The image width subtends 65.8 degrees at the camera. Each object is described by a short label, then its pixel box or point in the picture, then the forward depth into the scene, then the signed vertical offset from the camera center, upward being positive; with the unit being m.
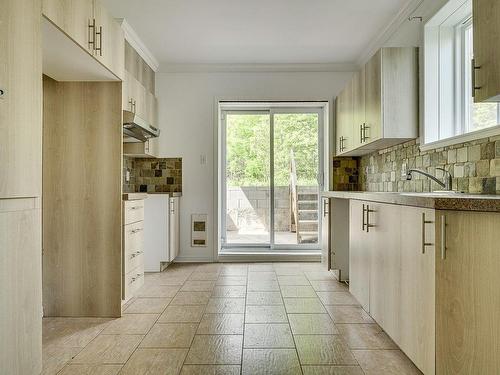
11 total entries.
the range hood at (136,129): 3.12 +0.52
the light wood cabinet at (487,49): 1.68 +0.63
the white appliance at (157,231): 4.28 -0.49
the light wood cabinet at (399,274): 1.64 -0.46
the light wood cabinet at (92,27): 2.01 +0.95
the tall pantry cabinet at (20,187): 1.56 +0.00
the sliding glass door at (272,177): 5.24 +0.14
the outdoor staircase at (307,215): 5.25 -0.38
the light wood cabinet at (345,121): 4.04 +0.73
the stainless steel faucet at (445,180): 2.54 +0.05
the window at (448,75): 2.76 +0.83
